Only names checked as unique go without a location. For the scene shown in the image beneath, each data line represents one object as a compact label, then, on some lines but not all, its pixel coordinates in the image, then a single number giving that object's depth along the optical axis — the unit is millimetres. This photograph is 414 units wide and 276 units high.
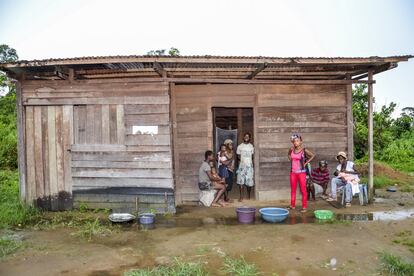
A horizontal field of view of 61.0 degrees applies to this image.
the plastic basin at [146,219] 6559
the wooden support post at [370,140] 8117
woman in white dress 8594
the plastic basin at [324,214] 6762
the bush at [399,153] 15636
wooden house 7594
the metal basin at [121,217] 6594
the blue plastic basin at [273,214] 6600
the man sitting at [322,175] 8594
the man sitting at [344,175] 7996
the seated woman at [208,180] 8039
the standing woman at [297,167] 7496
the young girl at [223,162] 8570
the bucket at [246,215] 6691
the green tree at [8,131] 13880
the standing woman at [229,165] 8642
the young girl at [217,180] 8143
